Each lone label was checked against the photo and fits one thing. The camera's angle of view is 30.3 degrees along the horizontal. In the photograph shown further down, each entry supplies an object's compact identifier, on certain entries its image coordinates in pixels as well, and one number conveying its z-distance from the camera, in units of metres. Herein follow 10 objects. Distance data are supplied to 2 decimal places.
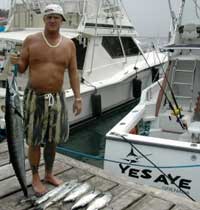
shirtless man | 3.28
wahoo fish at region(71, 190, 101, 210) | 3.29
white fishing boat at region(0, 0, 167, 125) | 8.89
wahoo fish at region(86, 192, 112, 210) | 3.29
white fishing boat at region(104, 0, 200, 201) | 4.55
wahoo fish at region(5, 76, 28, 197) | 3.21
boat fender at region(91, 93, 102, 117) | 8.87
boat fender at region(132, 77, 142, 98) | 10.65
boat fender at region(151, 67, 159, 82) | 12.13
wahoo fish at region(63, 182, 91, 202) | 3.40
